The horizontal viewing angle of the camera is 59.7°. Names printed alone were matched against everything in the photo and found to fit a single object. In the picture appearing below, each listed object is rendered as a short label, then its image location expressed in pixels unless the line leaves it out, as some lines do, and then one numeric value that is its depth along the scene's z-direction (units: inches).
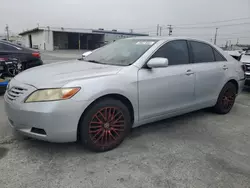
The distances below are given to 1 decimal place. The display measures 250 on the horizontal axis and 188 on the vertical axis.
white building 1408.7
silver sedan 96.6
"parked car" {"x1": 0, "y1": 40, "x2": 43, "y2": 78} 233.8
